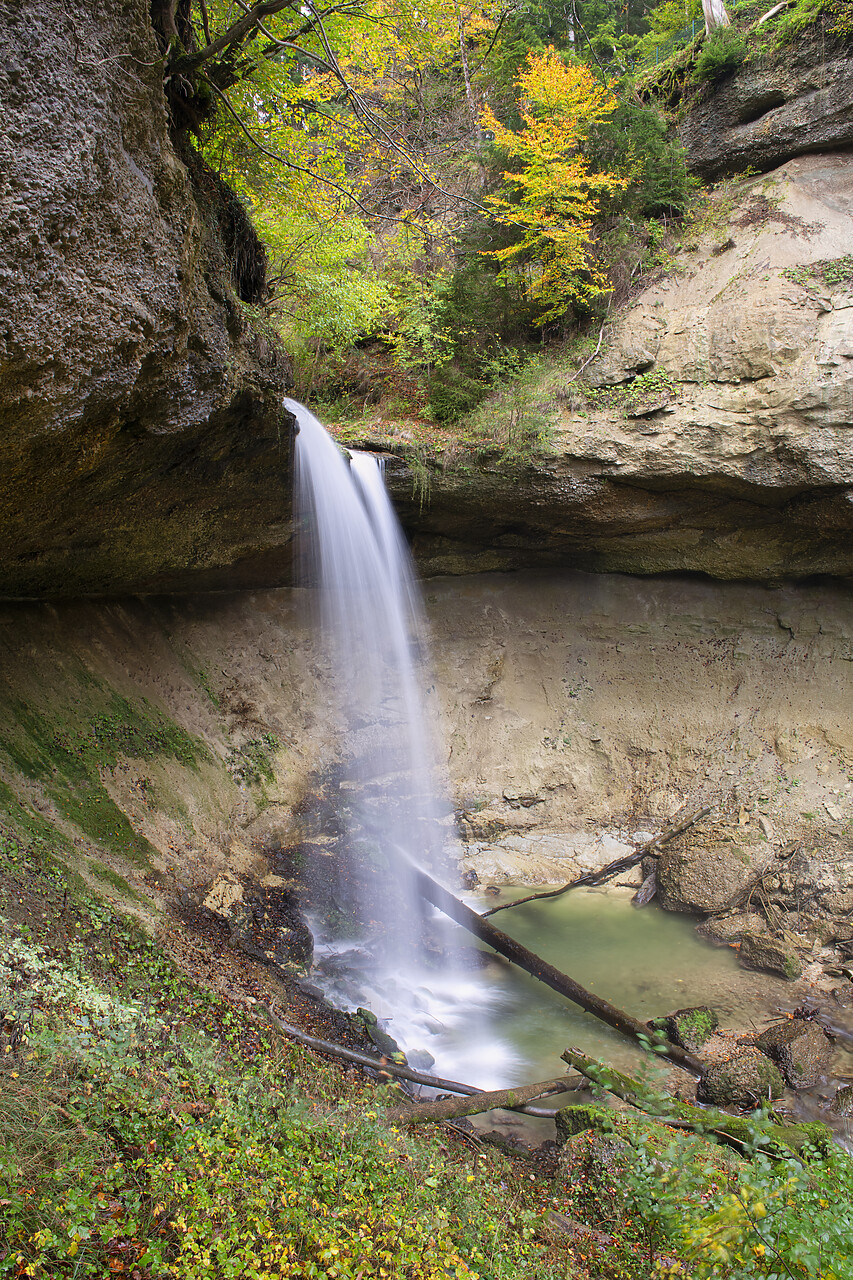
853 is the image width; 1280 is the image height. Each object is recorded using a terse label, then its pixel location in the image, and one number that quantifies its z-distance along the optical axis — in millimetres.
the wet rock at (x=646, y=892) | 10547
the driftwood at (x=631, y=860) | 10891
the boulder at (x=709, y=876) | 10023
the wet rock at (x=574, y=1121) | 5662
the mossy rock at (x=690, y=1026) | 7484
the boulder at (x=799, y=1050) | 7006
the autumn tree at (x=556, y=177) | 10258
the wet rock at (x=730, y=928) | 9531
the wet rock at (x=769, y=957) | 8734
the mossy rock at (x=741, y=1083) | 6660
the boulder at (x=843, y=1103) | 6581
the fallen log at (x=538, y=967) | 7337
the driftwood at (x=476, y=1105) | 5668
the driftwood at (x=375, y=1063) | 6074
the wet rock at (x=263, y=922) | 7633
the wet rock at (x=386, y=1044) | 6676
